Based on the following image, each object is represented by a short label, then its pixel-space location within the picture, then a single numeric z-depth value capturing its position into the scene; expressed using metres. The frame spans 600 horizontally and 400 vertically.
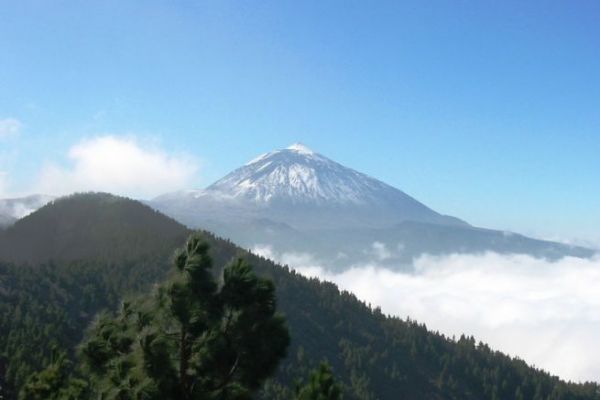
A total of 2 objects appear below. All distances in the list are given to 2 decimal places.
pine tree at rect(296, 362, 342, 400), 21.44
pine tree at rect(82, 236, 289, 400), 15.99
